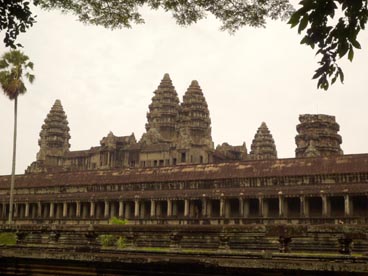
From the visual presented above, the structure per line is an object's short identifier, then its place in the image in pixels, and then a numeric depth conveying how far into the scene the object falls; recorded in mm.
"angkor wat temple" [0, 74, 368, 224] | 37406
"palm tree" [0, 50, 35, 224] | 38406
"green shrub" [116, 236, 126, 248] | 19406
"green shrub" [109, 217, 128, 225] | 31200
